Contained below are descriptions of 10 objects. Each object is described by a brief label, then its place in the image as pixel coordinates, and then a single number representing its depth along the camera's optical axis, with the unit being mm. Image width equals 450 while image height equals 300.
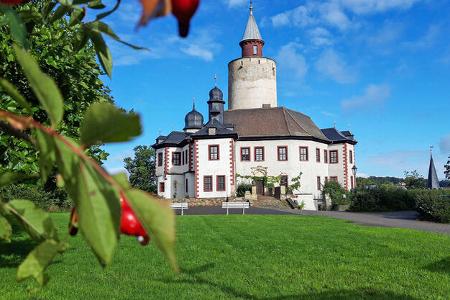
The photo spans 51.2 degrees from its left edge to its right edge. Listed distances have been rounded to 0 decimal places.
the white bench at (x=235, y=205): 26031
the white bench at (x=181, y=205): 26191
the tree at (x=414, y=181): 51809
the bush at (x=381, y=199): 33750
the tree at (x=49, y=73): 5781
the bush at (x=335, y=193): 38219
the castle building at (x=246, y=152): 37781
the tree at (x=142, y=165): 60969
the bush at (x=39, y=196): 23689
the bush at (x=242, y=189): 37400
